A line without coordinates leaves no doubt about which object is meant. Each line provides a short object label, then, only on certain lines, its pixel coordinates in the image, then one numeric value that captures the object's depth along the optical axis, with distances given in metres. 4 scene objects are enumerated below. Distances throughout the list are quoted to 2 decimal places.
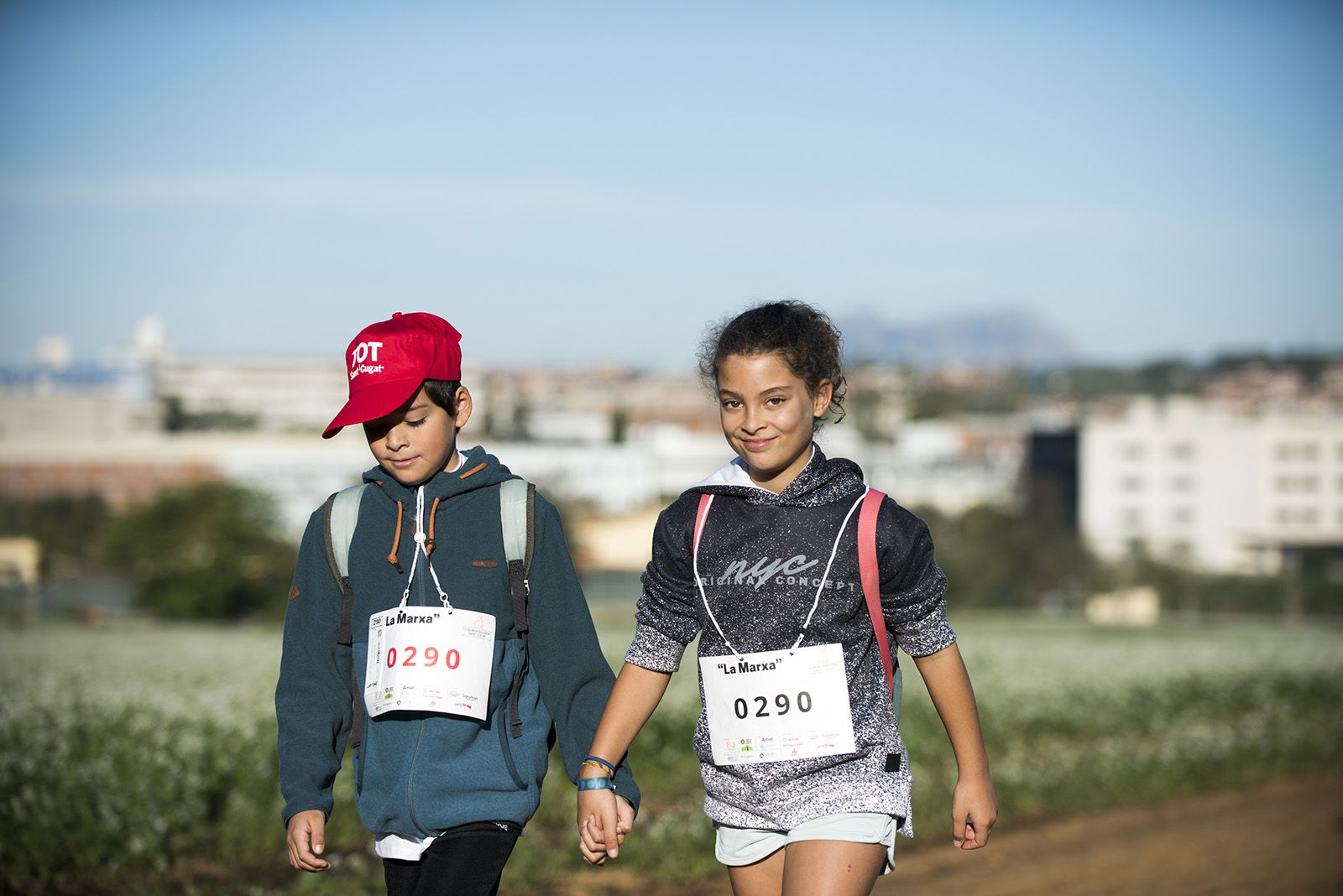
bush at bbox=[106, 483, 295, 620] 61.62
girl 3.73
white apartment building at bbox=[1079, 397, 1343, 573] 115.31
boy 3.75
